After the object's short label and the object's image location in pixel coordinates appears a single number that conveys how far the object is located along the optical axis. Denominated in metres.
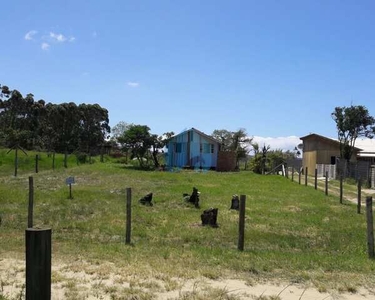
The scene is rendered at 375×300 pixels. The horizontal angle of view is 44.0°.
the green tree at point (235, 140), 59.09
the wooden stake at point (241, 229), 10.19
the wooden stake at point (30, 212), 11.69
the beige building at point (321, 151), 46.88
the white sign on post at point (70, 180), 17.58
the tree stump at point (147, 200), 17.32
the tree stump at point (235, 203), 17.25
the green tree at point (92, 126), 71.50
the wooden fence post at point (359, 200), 18.45
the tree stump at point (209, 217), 13.50
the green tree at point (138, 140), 41.81
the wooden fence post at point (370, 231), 9.65
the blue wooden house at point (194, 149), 47.28
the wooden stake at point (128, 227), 10.66
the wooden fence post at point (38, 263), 3.53
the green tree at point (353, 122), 40.56
